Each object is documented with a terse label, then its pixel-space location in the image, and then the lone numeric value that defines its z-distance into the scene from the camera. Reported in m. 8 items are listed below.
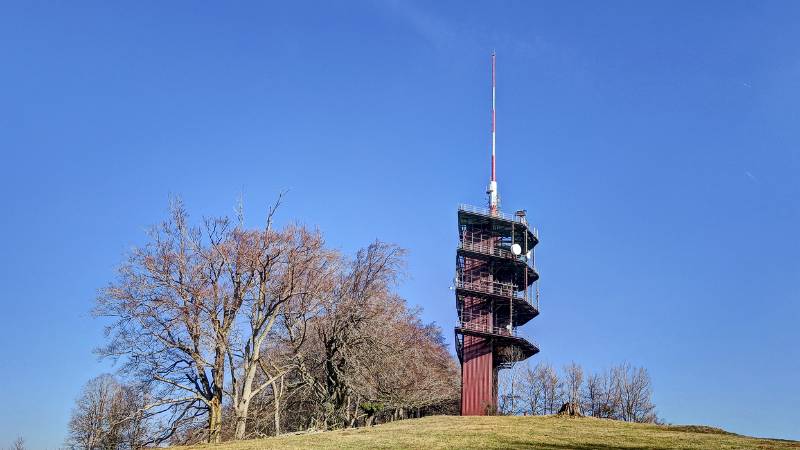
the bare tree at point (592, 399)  79.02
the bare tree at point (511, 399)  74.90
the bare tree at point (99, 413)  53.94
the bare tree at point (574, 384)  81.44
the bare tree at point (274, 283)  36.47
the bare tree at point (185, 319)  34.03
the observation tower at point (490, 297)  62.09
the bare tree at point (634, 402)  78.81
